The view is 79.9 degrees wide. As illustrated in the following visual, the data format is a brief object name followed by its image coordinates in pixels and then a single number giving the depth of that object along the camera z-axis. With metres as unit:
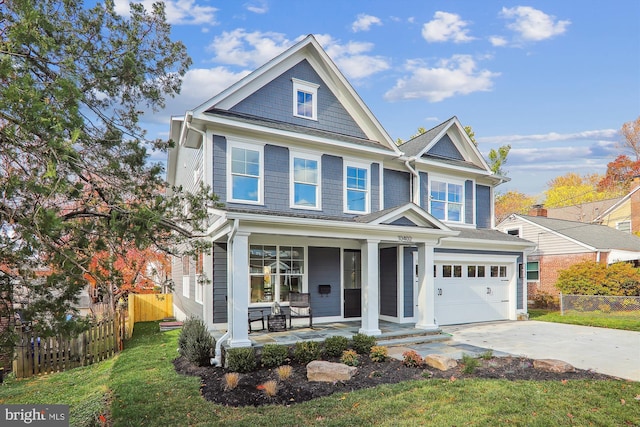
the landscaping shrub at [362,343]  8.63
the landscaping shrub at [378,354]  8.09
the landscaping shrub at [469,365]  7.04
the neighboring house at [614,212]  25.34
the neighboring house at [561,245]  19.19
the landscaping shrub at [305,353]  8.05
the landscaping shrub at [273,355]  7.82
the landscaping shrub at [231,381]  6.50
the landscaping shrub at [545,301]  19.00
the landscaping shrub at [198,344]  8.09
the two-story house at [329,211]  9.80
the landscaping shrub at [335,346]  8.39
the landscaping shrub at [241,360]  7.48
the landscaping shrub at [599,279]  16.50
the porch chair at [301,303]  10.68
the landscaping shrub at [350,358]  7.74
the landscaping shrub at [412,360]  7.66
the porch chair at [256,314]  10.55
